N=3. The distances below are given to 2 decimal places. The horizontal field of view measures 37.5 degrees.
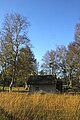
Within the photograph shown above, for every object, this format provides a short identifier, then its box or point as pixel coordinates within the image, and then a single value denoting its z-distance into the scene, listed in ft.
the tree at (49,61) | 109.73
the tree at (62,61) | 100.98
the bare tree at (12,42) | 68.29
